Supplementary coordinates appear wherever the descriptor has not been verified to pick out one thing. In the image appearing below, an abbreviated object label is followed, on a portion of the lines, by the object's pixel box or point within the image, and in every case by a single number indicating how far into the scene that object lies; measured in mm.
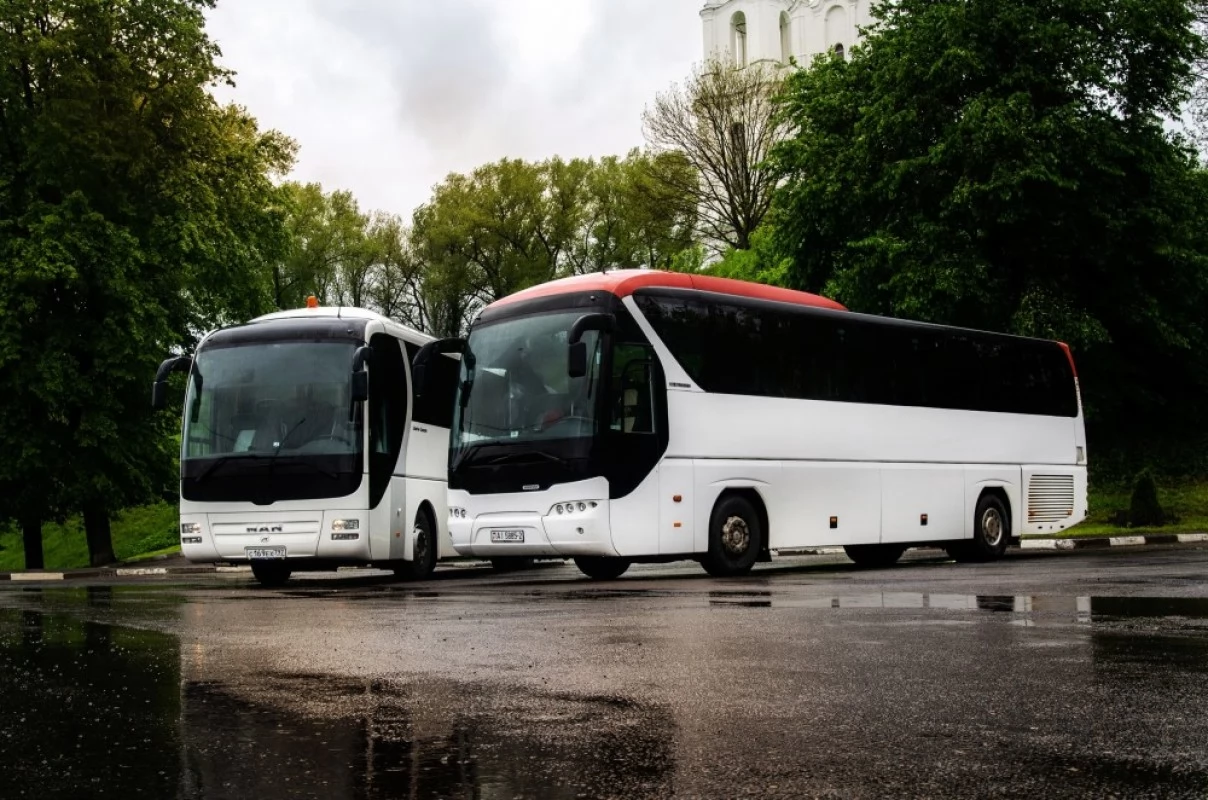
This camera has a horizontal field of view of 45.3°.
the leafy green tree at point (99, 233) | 31641
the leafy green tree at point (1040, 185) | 31734
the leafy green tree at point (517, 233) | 68625
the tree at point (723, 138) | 54906
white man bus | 19859
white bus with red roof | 17359
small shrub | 32031
